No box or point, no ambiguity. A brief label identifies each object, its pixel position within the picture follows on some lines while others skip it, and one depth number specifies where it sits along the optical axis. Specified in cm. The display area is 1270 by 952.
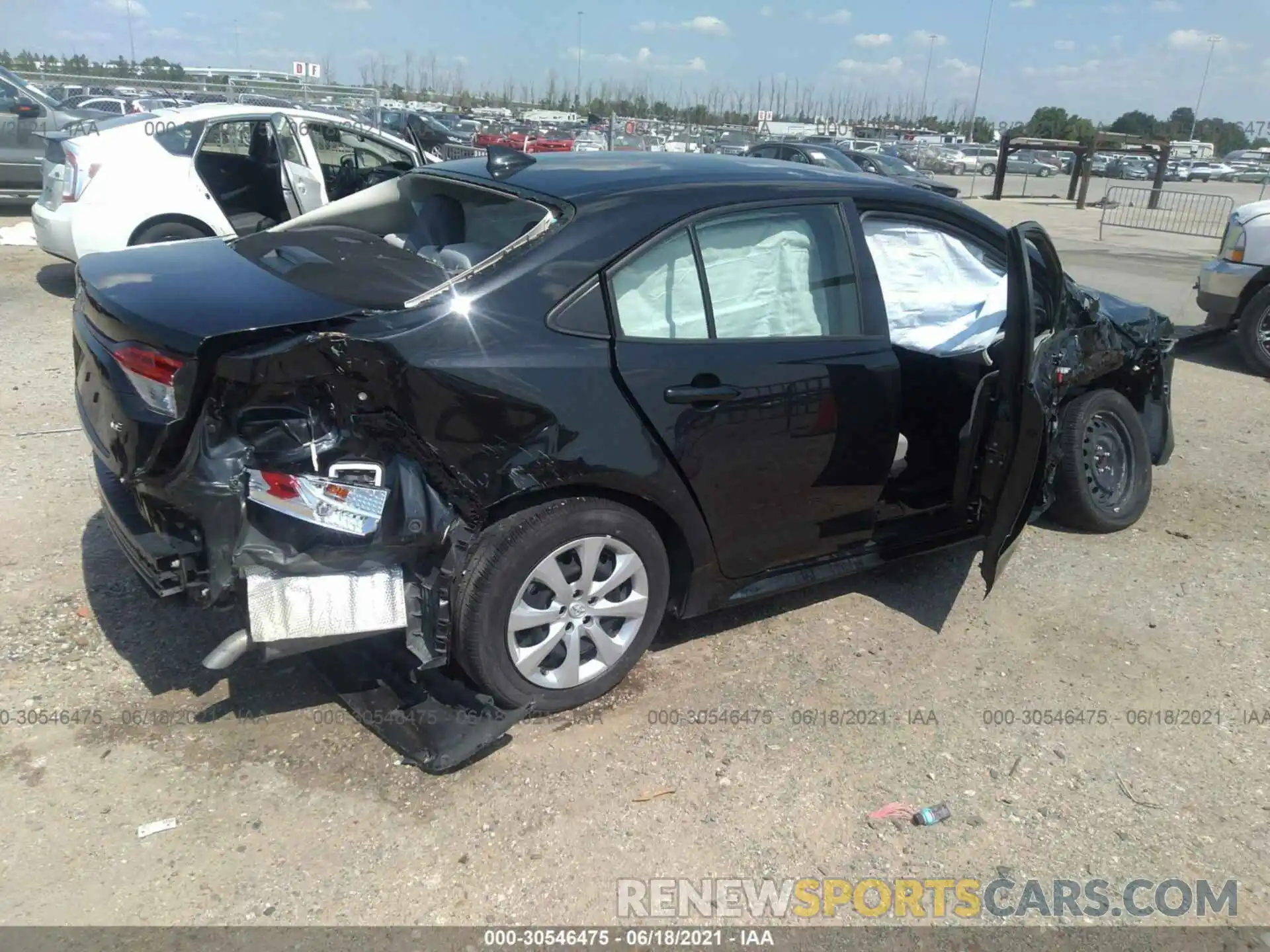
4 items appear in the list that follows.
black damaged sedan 268
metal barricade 1853
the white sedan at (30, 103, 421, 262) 757
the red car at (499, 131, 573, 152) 2445
